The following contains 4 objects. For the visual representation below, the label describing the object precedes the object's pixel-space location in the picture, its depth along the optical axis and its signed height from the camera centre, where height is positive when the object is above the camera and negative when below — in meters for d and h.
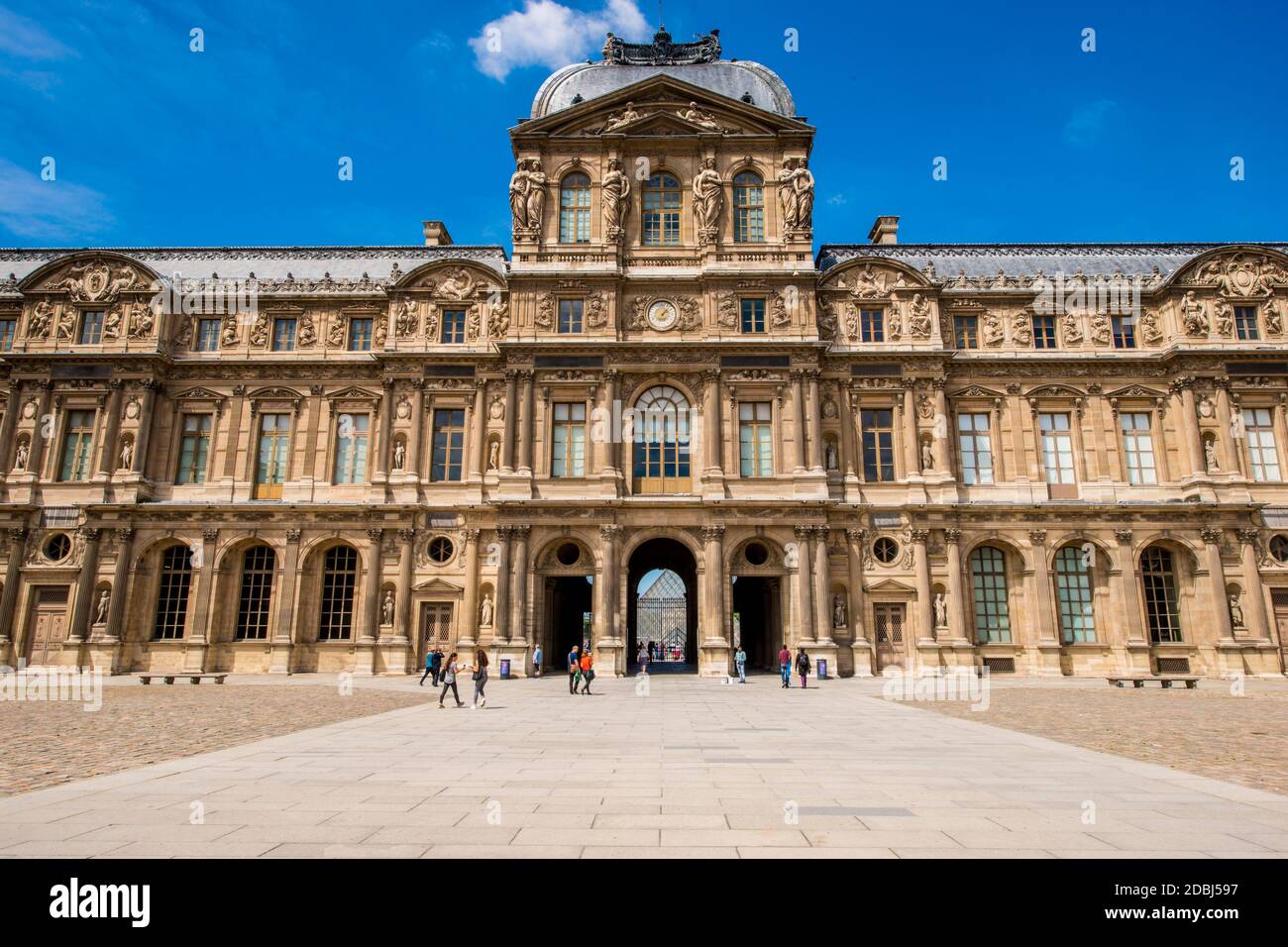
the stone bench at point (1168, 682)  26.88 -2.39
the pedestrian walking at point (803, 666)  27.33 -1.90
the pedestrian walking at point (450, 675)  20.67 -1.72
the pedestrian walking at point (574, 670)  25.72 -1.96
